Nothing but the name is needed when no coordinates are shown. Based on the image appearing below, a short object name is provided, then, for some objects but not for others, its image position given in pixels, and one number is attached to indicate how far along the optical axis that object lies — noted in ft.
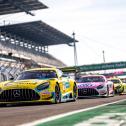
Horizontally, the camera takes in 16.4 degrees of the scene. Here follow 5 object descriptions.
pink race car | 68.44
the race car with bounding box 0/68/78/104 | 44.93
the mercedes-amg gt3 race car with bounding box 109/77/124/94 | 95.55
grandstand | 152.67
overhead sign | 285.84
